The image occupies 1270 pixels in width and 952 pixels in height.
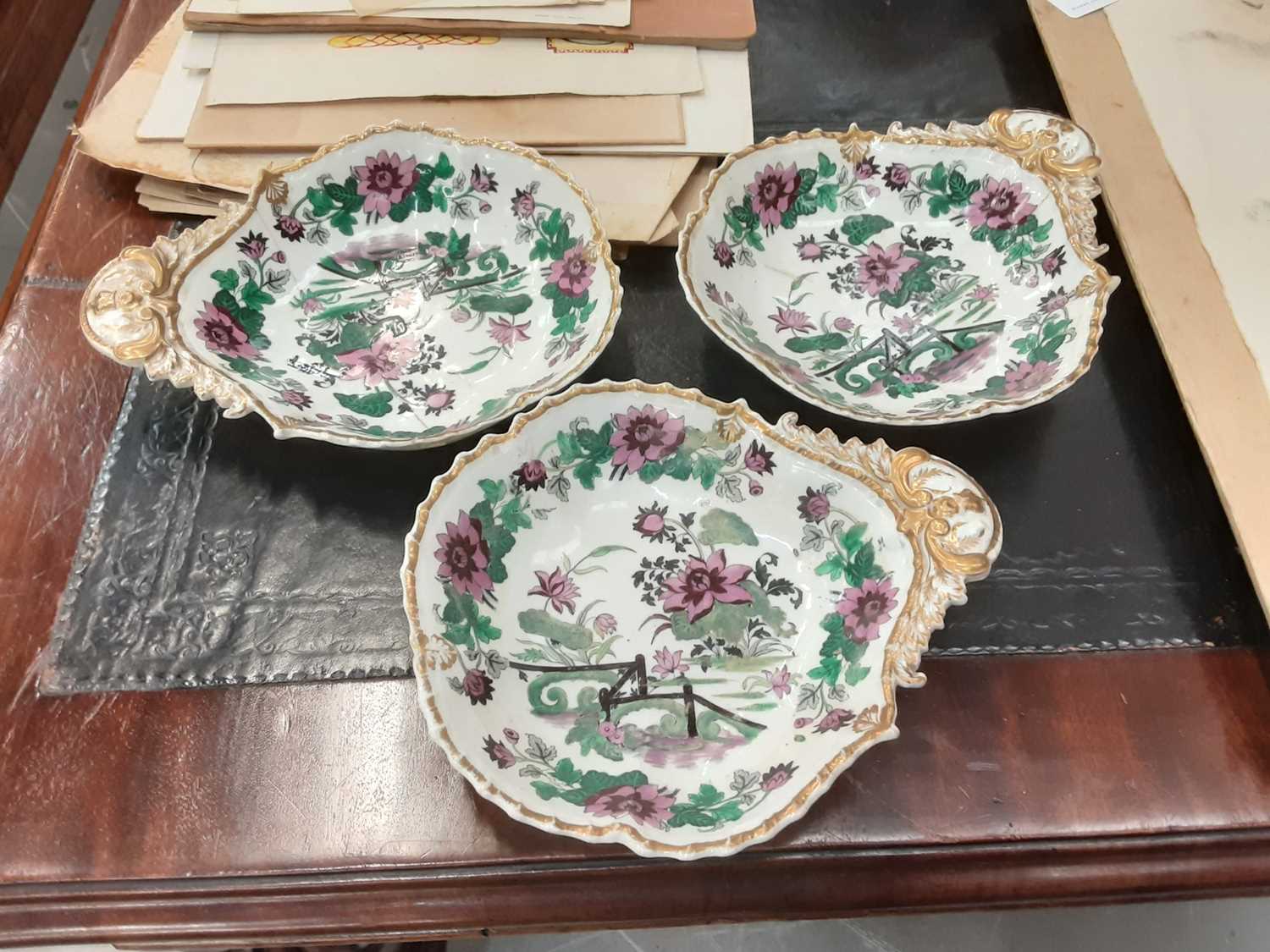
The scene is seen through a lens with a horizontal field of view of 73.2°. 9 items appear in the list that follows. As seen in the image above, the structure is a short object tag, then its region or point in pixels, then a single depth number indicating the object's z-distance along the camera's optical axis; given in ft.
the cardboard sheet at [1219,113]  2.48
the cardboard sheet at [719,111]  2.69
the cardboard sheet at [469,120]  2.63
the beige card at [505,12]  2.78
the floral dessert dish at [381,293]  2.17
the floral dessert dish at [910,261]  2.34
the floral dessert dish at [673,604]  1.78
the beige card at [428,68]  2.71
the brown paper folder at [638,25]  2.78
